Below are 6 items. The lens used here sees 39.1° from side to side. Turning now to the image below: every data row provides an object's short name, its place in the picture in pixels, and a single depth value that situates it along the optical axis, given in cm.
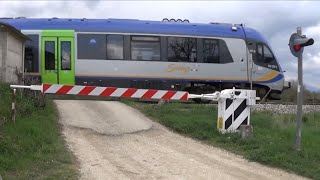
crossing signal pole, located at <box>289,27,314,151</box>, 984
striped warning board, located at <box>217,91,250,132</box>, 1159
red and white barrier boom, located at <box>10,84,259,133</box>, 1122
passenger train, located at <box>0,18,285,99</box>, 1956
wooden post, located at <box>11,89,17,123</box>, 981
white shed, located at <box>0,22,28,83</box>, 1508
